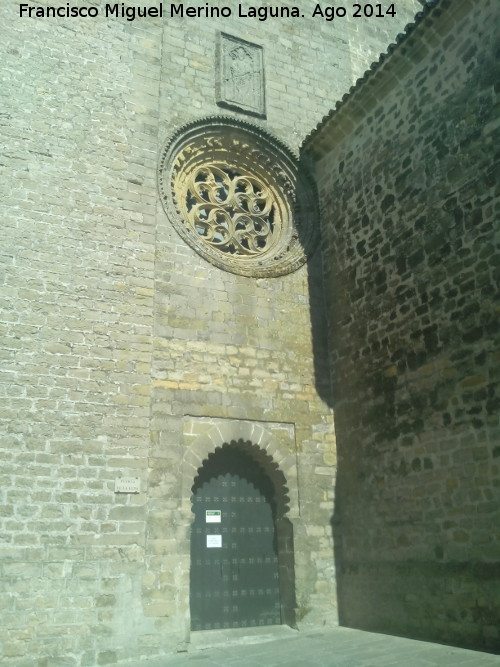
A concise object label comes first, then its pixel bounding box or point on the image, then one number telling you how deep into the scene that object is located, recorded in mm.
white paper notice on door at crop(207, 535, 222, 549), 6957
